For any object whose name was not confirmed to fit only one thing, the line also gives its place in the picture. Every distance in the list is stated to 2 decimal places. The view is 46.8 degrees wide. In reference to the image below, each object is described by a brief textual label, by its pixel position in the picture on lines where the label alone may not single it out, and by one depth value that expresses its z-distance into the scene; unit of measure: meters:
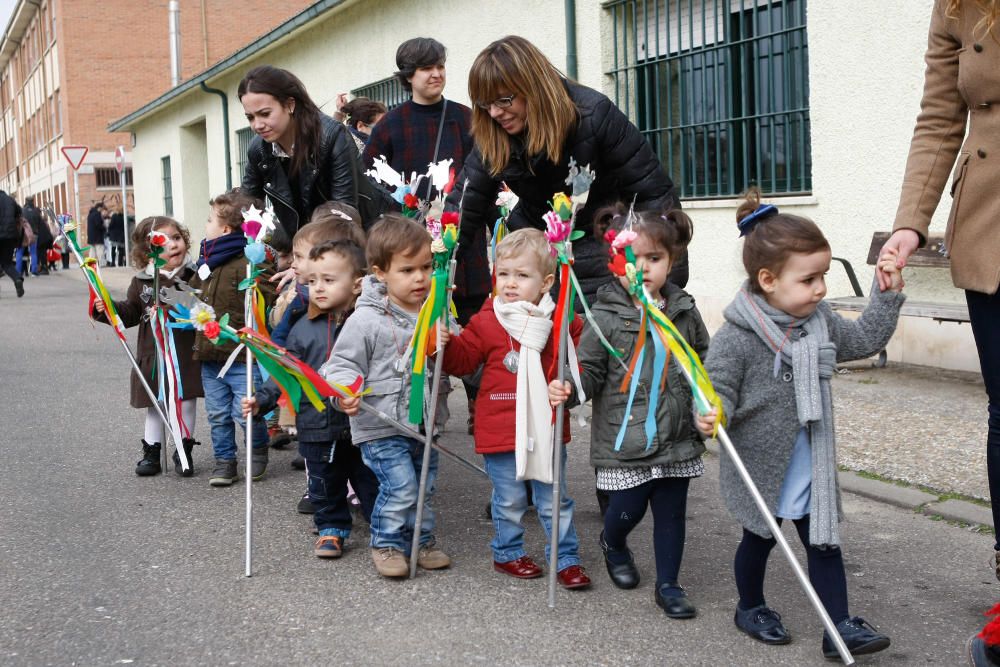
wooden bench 6.87
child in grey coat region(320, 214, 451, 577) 4.11
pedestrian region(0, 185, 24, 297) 18.39
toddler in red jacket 3.89
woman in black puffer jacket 4.11
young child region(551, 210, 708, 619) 3.69
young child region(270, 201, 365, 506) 4.65
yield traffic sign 23.27
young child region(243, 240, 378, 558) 4.45
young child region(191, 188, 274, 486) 5.64
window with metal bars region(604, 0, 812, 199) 8.65
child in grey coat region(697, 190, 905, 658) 3.24
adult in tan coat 3.30
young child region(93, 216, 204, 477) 5.75
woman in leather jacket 5.22
